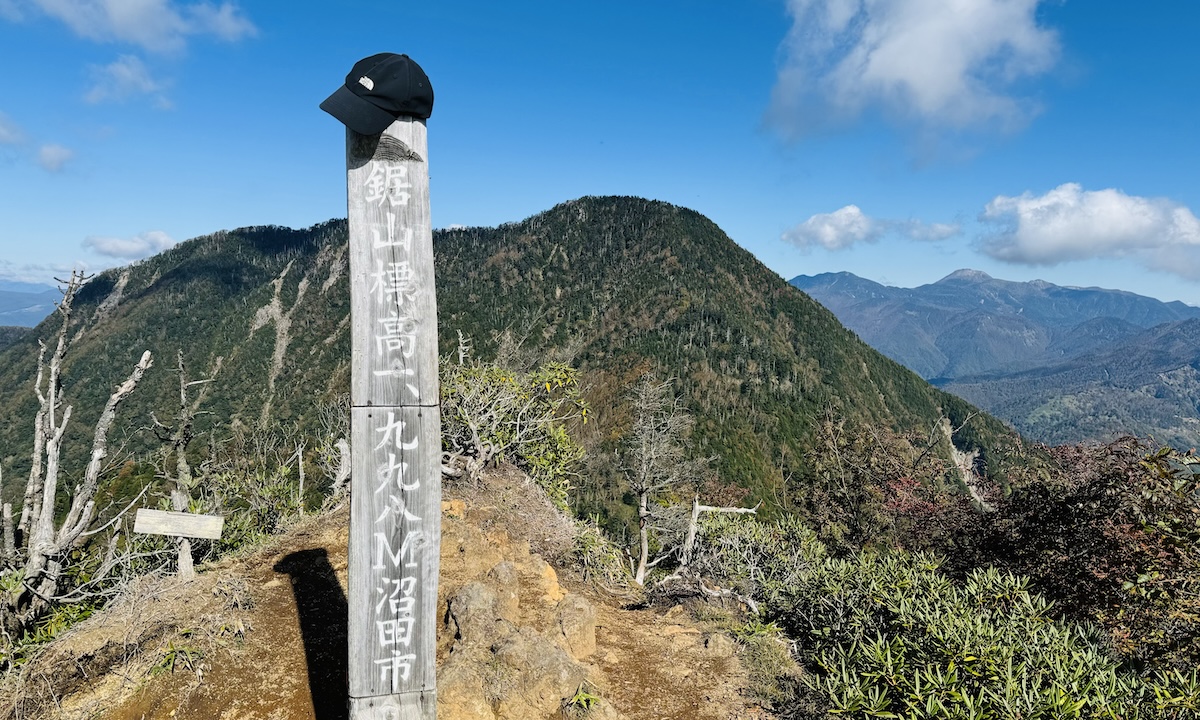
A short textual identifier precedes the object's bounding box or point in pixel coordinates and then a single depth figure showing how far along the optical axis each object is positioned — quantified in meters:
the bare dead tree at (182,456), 6.58
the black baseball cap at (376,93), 2.83
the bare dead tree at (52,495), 5.62
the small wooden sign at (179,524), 6.05
